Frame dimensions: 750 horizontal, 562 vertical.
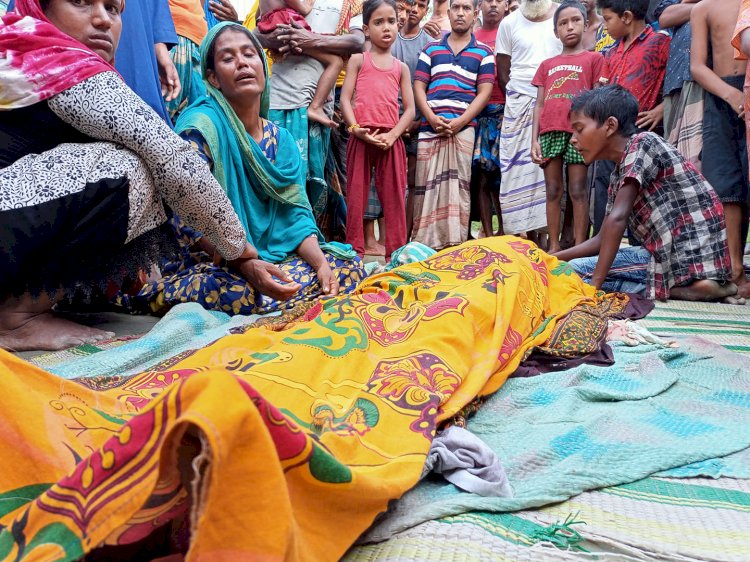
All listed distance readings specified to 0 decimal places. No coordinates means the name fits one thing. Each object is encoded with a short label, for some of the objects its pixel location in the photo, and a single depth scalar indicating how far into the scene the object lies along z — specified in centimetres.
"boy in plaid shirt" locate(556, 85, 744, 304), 325
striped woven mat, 95
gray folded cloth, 113
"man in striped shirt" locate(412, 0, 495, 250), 505
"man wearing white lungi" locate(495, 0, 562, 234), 504
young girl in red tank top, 472
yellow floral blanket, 67
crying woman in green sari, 272
